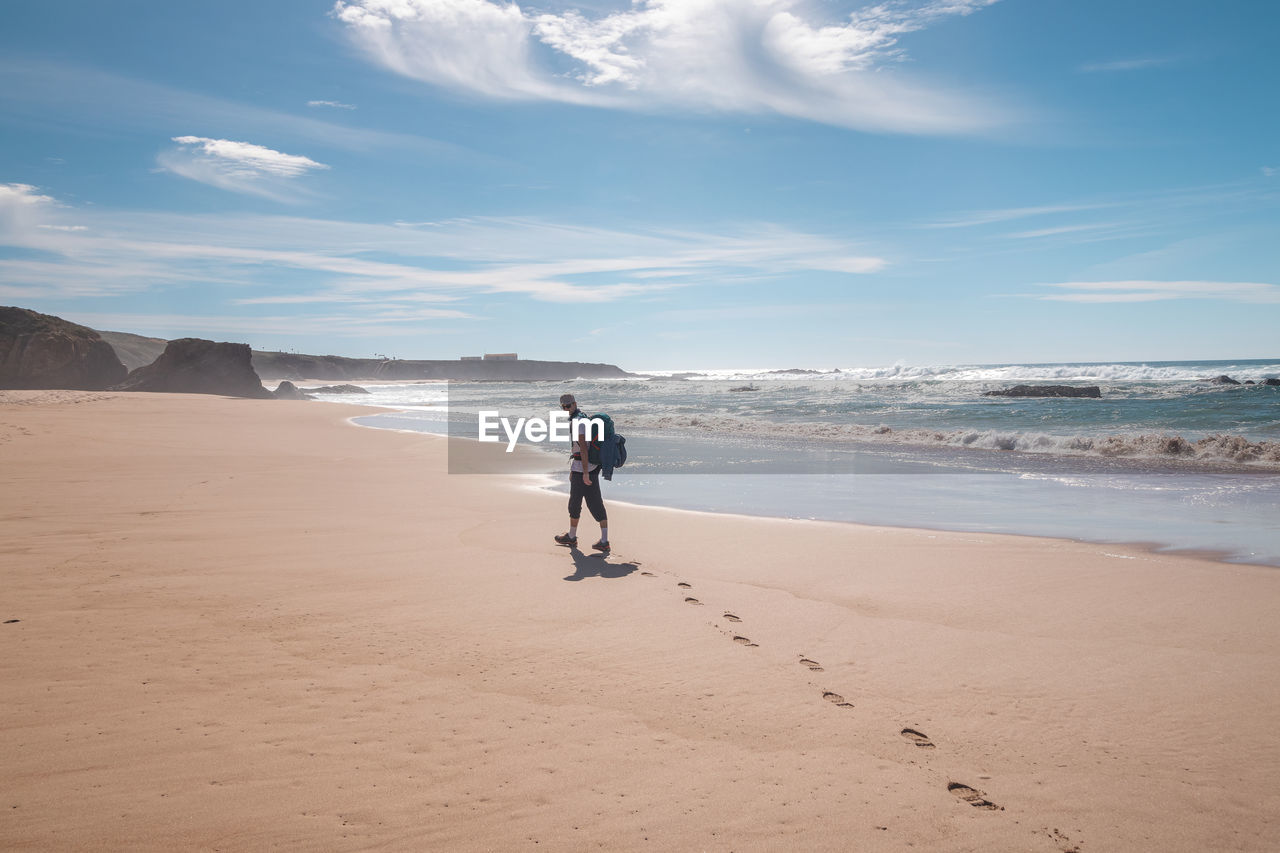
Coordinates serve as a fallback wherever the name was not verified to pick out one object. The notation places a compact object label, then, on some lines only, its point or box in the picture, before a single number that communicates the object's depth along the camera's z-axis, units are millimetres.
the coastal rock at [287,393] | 57125
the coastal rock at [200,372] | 49250
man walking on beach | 7930
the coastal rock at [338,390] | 71500
